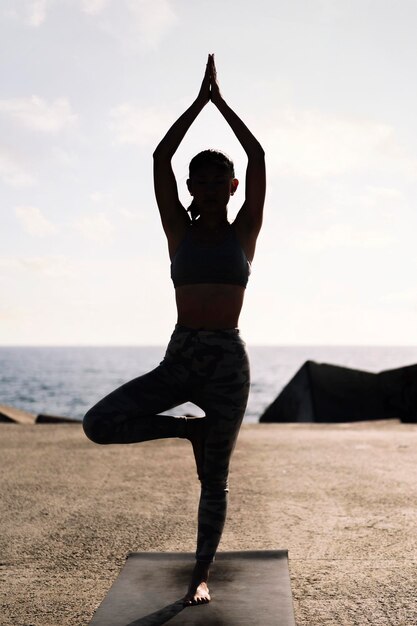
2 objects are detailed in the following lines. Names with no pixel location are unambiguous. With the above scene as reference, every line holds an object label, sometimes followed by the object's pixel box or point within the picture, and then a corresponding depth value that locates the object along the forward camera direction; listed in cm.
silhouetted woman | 332
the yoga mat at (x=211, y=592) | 318
